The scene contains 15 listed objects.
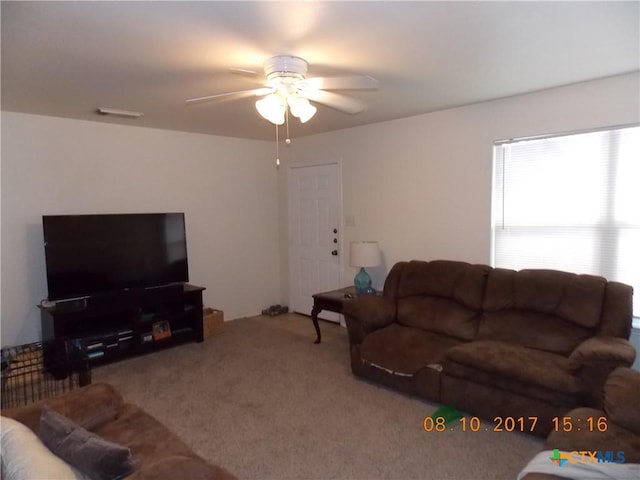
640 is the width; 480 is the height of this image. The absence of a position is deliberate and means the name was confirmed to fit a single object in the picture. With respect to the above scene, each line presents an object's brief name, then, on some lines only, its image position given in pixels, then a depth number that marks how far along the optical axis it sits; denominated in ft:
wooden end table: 13.66
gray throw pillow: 4.66
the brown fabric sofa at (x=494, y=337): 8.34
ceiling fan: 7.77
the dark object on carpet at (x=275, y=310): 18.86
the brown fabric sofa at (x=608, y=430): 5.69
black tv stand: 12.37
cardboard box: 15.78
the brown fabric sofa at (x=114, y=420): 6.03
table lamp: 14.24
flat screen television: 12.55
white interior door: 17.15
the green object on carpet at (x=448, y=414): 9.39
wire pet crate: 10.62
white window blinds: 10.12
